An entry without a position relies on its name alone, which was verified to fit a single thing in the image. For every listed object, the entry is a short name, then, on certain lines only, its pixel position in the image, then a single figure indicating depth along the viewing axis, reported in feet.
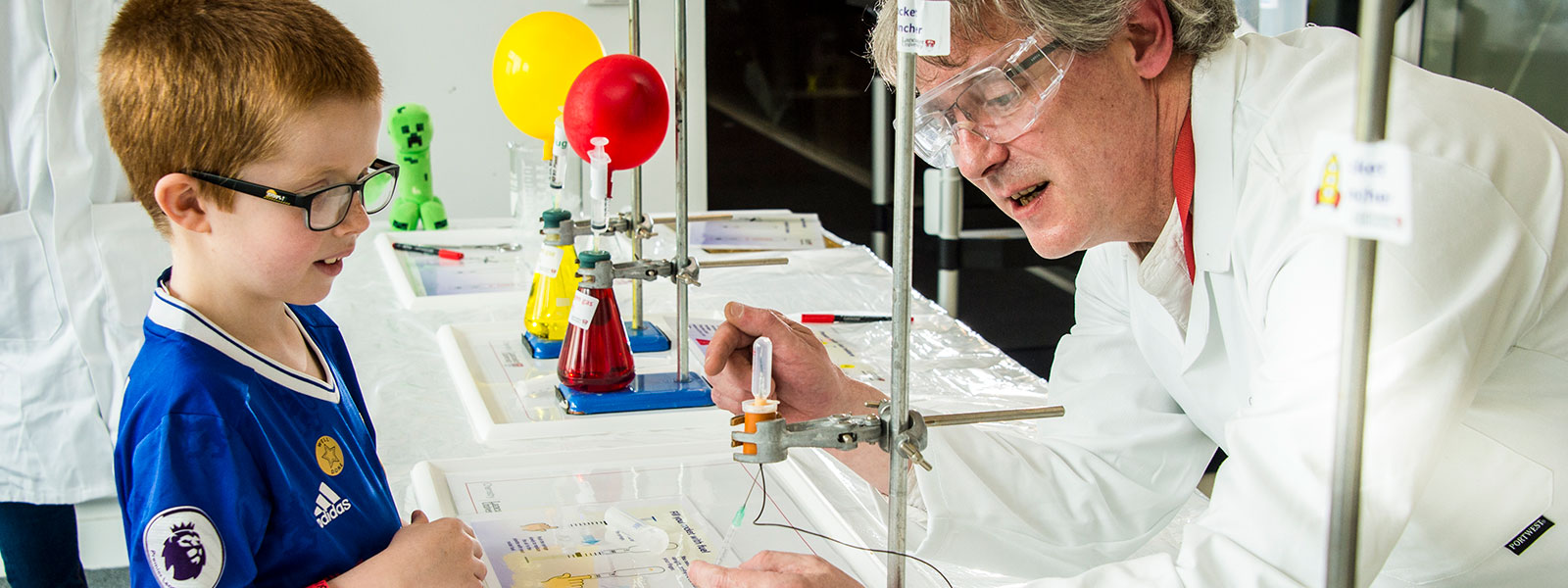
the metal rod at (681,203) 4.83
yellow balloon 7.75
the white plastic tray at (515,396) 4.61
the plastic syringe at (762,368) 2.90
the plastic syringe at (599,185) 4.79
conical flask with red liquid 4.84
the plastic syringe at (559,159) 5.51
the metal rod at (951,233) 9.98
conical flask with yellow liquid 5.56
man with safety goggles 2.39
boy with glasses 2.86
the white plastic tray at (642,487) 3.77
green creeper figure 8.71
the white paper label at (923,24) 2.30
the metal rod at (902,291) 2.44
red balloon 4.89
